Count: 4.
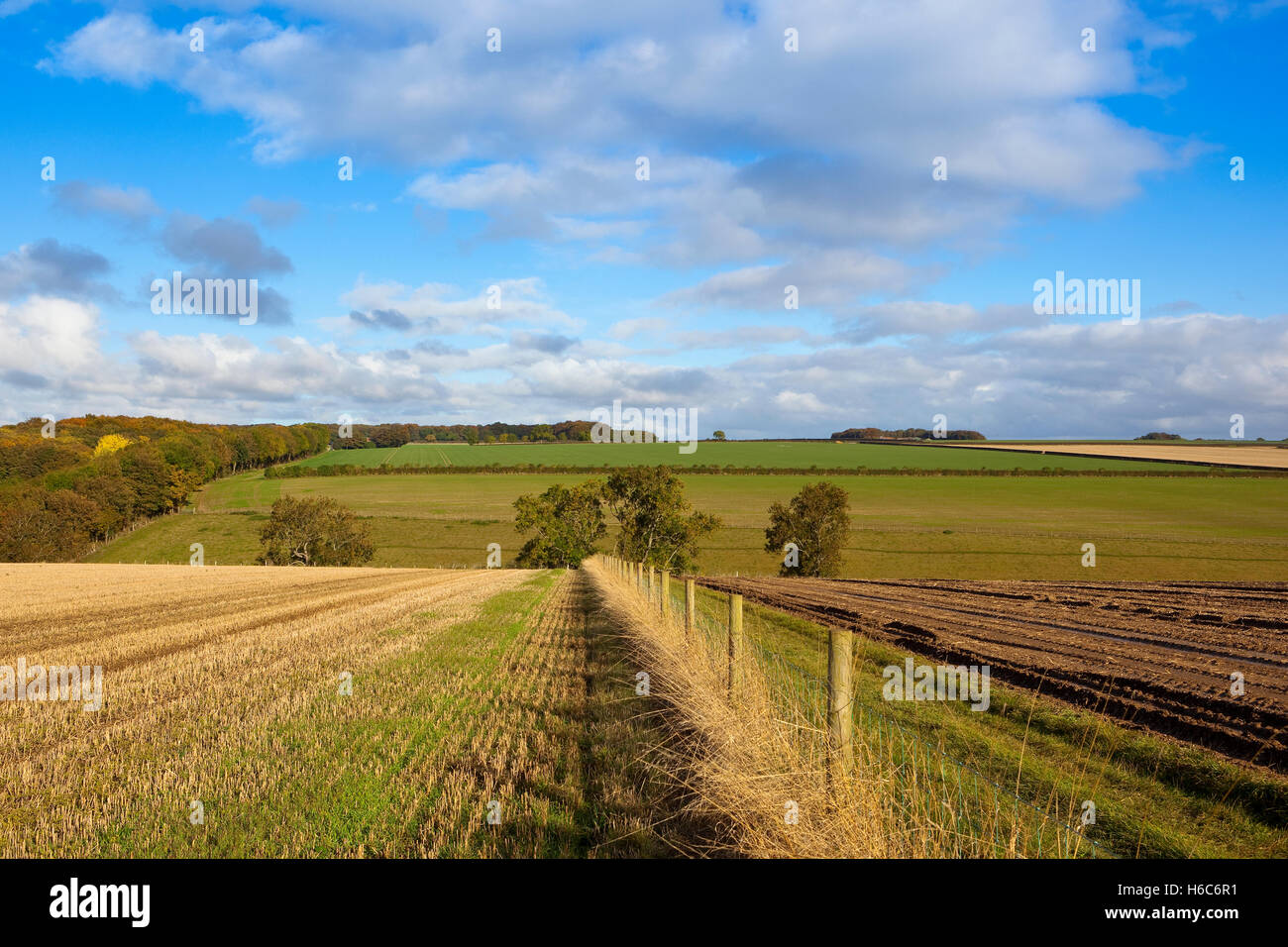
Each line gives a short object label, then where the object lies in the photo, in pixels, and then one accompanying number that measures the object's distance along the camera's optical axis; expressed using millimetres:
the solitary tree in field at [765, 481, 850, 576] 61125
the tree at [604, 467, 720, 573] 69062
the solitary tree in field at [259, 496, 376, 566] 69250
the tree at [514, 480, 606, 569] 72688
